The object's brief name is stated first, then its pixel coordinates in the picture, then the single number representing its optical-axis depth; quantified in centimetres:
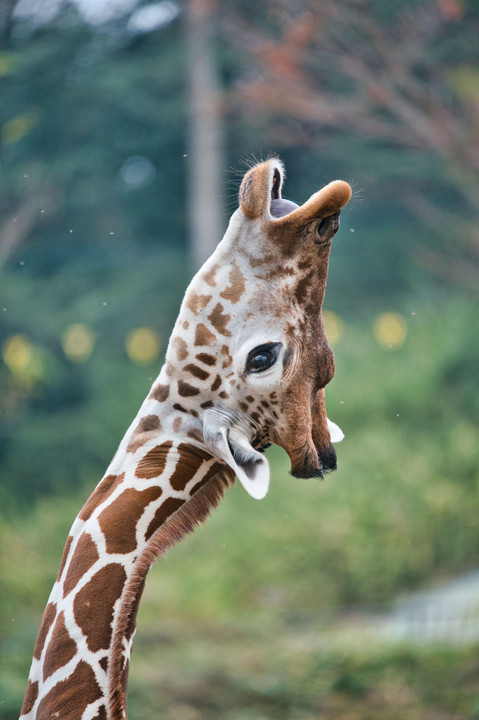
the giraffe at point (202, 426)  1537
